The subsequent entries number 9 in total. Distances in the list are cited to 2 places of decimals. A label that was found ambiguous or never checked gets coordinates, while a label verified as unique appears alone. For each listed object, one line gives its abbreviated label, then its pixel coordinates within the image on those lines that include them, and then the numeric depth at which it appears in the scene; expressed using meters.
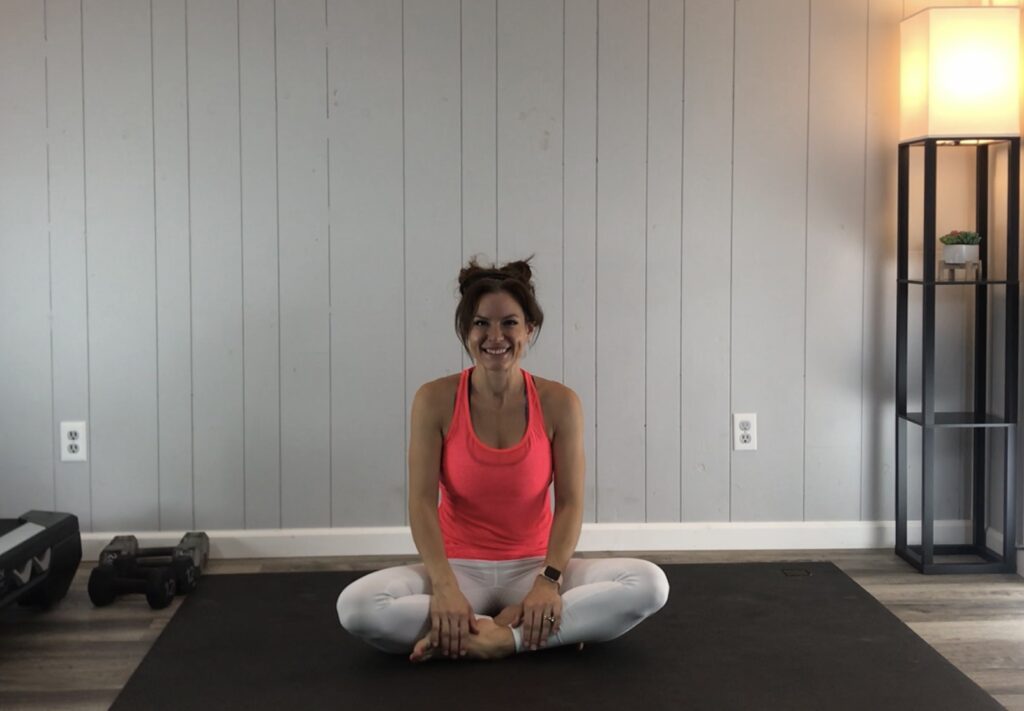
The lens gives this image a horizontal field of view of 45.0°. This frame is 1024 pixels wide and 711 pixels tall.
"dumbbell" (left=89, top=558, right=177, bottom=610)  3.19
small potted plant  3.57
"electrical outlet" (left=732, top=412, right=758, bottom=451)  3.84
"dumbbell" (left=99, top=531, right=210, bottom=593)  3.26
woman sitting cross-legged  2.61
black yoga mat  2.44
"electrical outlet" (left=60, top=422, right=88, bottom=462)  3.72
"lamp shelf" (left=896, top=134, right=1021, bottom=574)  3.55
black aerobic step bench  2.98
